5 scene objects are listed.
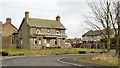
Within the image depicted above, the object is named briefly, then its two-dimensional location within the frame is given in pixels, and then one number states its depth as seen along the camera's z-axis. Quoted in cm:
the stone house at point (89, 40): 5188
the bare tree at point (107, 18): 1869
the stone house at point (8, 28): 5327
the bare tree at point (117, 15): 1781
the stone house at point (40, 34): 4131
